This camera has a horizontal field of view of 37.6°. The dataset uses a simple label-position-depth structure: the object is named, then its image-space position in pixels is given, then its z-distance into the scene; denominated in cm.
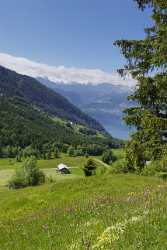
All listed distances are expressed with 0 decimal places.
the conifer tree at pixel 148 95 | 1308
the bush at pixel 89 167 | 6324
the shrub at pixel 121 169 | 3859
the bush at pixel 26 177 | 7342
